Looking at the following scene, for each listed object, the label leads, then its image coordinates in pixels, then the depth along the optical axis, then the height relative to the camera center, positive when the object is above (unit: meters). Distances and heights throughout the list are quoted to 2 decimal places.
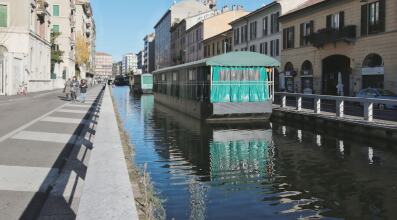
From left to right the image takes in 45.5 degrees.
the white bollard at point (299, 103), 25.09 -0.53
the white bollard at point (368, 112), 18.44 -0.70
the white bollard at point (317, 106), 22.80 -0.59
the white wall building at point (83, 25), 101.56 +15.98
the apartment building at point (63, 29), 76.31 +10.47
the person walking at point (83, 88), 32.34 +0.31
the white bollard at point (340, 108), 20.72 -0.63
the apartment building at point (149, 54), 162.26 +14.00
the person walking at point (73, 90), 35.69 +0.19
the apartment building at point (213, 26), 73.56 +10.62
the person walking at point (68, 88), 35.93 +0.34
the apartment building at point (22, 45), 39.19 +4.87
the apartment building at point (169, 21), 106.88 +17.42
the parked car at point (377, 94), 27.04 +0.00
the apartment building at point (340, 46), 30.62 +3.61
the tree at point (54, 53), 69.49 +5.86
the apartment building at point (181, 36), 89.44 +11.97
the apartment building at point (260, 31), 47.75 +6.95
